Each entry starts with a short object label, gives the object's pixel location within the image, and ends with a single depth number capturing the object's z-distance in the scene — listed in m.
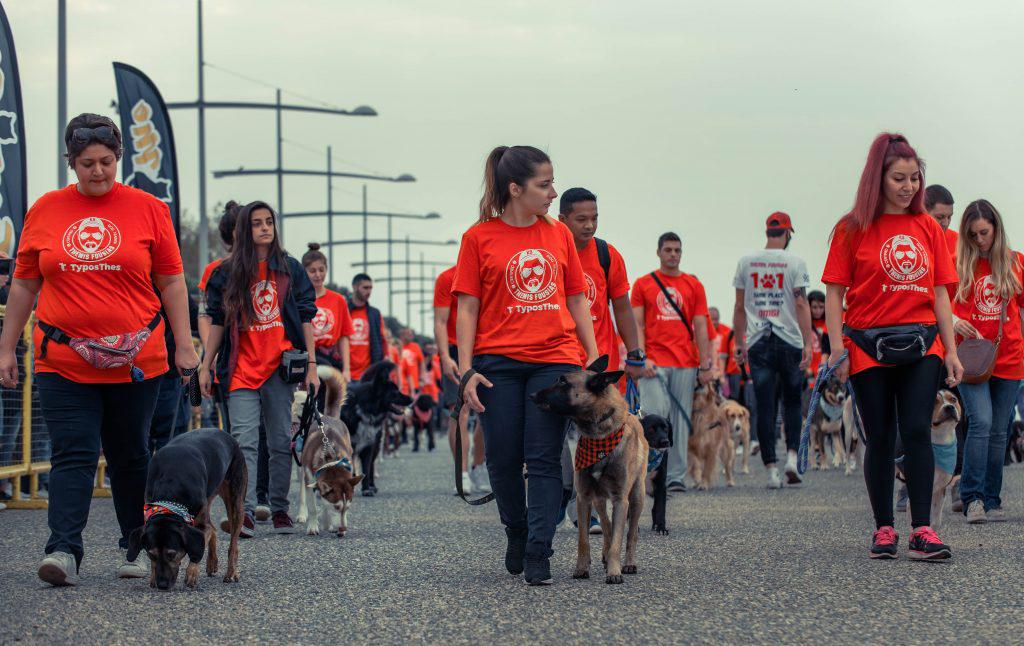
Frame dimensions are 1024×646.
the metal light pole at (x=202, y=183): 30.34
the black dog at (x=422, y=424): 24.94
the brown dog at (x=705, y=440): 14.41
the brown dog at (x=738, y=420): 16.90
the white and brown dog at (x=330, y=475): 10.09
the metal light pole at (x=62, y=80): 19.95
